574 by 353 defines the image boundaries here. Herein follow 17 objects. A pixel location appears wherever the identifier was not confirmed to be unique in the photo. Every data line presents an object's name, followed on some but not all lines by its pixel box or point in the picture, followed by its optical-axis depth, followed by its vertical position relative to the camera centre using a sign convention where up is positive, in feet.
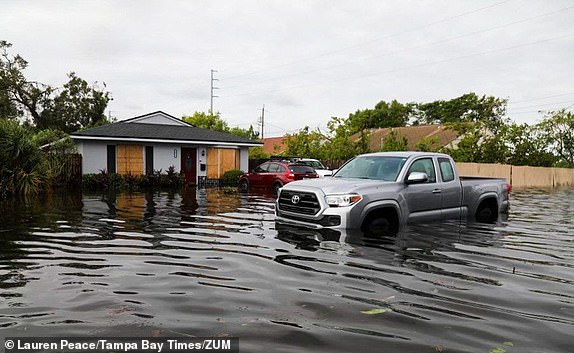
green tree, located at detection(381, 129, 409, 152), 109.09 +6.89
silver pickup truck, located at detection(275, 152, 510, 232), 25.96 -1.28
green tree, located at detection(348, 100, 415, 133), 233.76 +30.18
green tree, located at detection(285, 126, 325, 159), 131.44 +8.56
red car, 66.28 -0.07
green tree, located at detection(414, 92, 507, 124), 186.65 +29.34
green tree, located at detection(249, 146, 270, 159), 141.69 +6.40
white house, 83.25 +4.78
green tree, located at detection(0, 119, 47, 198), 55.47 +1.55
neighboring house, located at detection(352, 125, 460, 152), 152.87 +13.83
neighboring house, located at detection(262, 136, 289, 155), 216.33 +14.67
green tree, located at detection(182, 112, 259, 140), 186.19 +20.75
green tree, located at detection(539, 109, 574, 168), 171.83 +15.14
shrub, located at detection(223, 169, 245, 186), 92.22 -0.69
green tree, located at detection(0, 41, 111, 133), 142.10 +23.91
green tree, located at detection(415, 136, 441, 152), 110.96 +7.04
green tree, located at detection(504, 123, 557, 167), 120.57 +6.38
